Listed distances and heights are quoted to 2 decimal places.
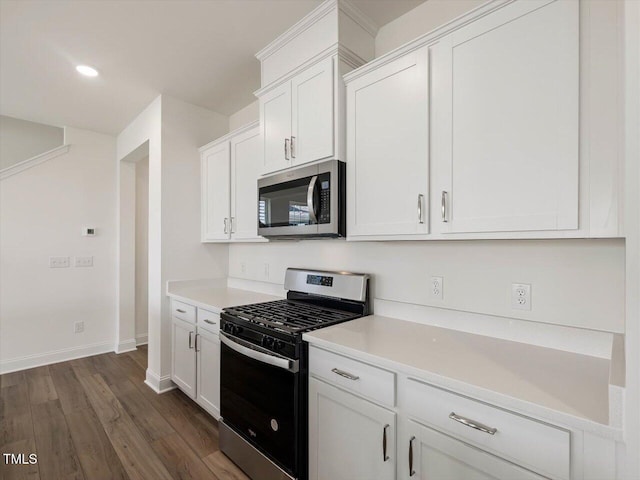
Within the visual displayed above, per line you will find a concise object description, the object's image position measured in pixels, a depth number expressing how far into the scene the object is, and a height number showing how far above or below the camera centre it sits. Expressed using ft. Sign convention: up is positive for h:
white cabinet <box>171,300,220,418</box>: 7.50 -3.07
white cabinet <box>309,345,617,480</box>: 2.87 -2.15
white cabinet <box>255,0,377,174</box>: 5.91 +3.18
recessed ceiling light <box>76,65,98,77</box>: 8.21 +4.39
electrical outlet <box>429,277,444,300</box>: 5.52 -0.85
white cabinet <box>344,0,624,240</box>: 3.43 +1.46
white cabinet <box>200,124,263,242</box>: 8.32 +1.51
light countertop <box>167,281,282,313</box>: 7.88 -1.62
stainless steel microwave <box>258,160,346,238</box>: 5.93 +0.75
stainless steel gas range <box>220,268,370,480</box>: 5.10 -2.35
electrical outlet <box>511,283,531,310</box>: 4.59 -0.83
